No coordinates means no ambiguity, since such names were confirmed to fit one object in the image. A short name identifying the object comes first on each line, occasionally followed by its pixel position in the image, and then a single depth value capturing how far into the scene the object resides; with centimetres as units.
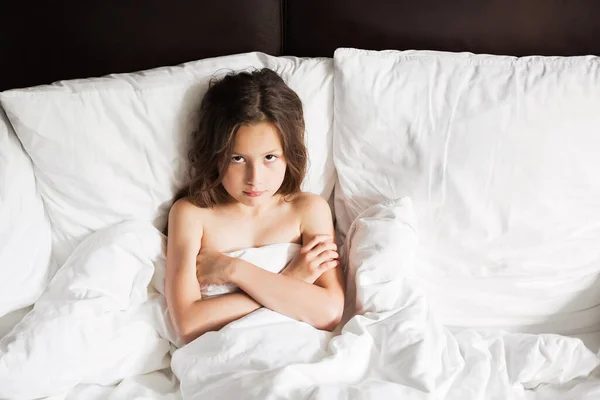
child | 117
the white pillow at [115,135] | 120
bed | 111
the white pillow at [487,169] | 123
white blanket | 104
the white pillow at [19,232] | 115
